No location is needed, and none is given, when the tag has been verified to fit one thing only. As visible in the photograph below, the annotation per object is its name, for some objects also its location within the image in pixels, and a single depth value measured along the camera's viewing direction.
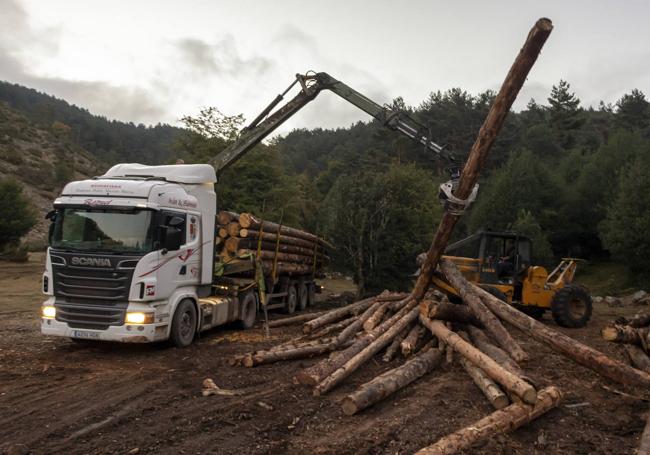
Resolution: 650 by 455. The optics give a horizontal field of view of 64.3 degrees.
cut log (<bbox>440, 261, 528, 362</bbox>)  8.27
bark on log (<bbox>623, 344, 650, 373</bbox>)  8.34
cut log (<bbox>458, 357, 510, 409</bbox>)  6.39
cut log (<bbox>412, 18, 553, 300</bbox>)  7.05
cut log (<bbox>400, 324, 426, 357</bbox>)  9.02
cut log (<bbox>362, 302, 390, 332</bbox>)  10.53
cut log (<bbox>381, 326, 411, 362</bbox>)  9.06
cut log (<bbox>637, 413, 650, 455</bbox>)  5.05
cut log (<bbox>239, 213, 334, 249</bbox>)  13.61
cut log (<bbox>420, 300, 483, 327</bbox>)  9.66
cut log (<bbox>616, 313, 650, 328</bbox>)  9.61
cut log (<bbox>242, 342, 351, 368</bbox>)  8.92
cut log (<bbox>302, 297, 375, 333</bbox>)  11.62
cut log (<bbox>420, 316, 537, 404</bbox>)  6.14
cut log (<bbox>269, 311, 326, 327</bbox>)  13.60
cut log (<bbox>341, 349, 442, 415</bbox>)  6.38
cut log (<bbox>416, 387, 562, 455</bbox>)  5.09
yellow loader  14.80
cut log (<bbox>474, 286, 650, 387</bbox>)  7.05
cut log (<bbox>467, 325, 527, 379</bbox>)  7.43
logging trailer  9.29
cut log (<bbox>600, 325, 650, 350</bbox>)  8.61
